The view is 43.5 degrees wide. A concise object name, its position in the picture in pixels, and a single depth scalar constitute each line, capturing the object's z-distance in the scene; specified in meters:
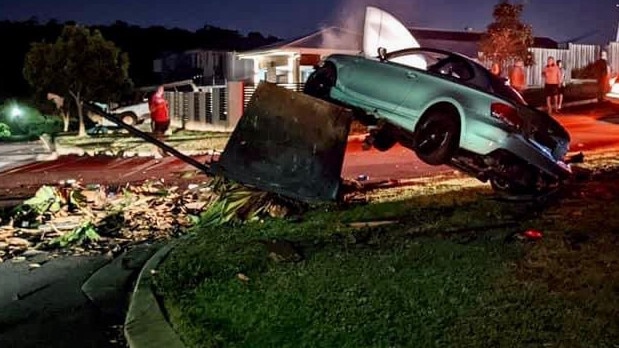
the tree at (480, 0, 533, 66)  29.17
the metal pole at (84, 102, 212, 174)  8.71
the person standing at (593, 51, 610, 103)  22.84
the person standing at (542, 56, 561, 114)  21.52
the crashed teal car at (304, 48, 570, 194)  9.13
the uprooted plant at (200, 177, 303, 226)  8.96
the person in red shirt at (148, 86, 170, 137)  22.33
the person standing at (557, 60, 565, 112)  22.17
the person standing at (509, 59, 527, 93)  22.45
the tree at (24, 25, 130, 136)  25.78
